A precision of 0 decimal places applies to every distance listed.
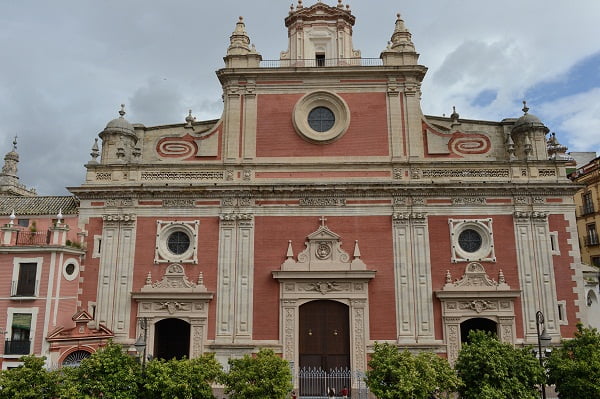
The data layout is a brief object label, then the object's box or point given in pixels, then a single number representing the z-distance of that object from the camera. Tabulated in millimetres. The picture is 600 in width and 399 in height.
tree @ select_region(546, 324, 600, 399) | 15820
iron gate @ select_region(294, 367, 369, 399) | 21734
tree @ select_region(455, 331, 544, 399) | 15898
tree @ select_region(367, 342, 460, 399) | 15828
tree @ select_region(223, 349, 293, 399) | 16141
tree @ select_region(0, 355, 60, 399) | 16062
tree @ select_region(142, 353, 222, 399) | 16109
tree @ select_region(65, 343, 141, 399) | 16297
